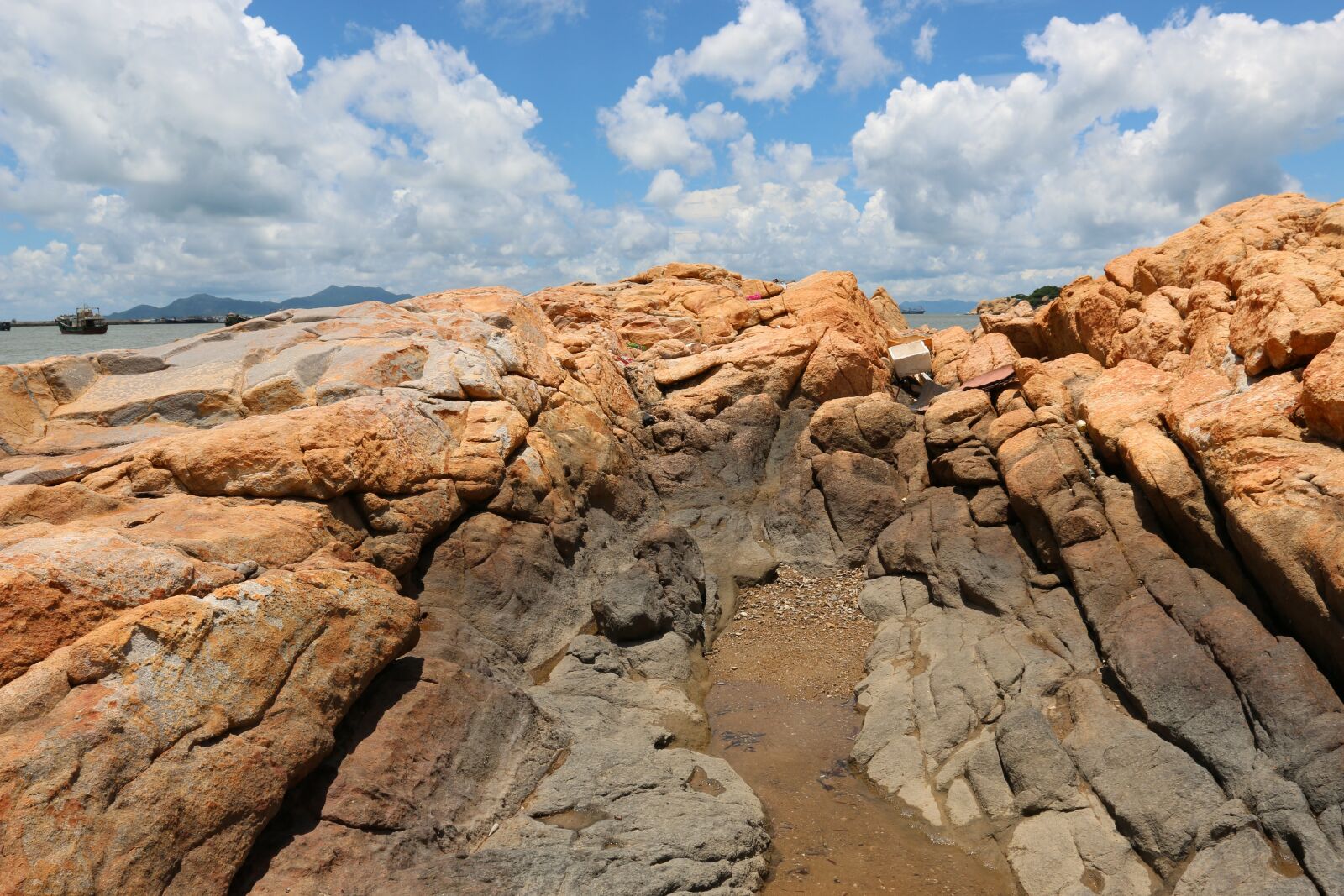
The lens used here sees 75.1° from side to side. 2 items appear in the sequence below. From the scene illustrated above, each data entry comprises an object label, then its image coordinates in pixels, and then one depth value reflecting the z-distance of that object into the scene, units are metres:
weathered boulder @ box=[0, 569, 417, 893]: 6.25
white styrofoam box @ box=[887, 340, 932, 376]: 20.75
